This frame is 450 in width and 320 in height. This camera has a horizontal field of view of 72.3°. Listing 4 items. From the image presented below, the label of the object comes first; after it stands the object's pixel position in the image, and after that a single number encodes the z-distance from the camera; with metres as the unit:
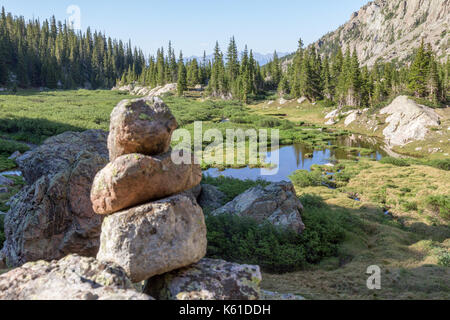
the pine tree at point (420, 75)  56.69
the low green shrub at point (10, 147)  34.06
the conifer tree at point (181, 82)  99.75
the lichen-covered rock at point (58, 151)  14.02
